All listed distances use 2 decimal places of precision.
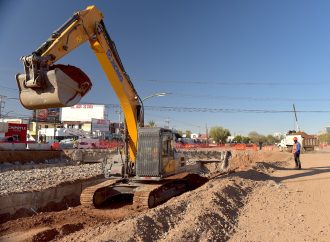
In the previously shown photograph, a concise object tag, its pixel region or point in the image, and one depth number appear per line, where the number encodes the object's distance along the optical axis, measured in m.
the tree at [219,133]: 117.84
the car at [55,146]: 39.96
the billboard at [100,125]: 89.07
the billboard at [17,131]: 37.97
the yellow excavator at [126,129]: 9.77
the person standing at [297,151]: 22.95
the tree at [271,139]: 137.88
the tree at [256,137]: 133.52
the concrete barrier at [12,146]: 29.75
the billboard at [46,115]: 86.44
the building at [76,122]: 72.81
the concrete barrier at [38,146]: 34.12
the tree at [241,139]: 114.16
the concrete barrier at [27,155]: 27.41
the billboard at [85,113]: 103.69
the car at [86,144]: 47.73
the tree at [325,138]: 137.50
